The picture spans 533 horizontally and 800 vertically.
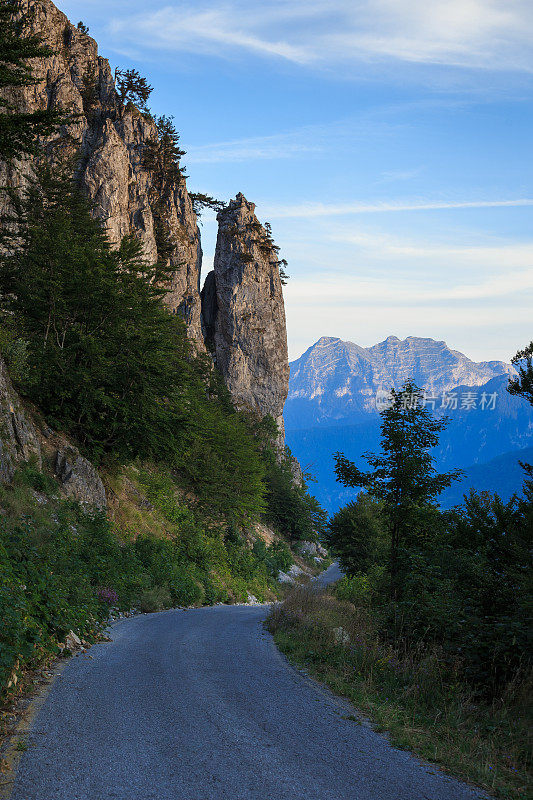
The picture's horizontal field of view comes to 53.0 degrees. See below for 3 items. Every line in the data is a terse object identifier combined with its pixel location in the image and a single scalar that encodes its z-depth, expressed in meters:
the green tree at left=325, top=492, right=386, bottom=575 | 40.19
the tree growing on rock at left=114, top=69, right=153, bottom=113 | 69.21
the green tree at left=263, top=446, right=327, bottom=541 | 74.19
